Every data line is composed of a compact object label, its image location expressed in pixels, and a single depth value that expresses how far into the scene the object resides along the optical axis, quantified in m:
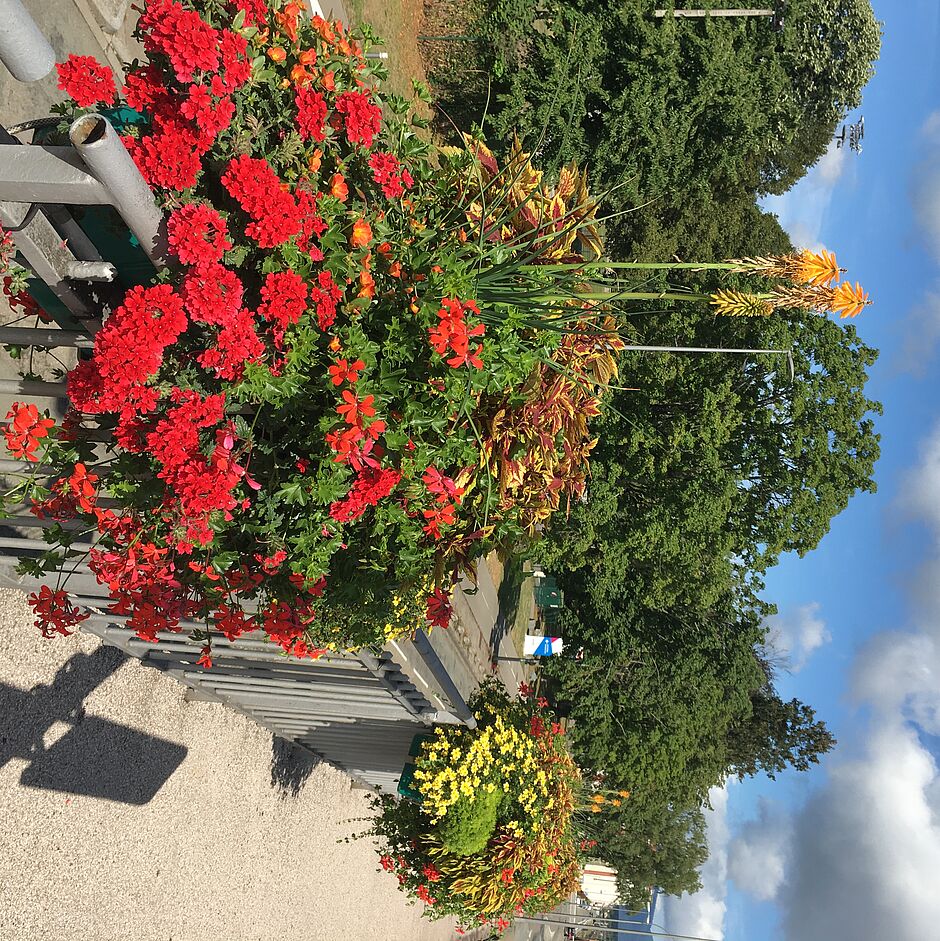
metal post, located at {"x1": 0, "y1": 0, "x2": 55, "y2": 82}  1.55
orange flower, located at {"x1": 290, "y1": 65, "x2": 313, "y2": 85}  2.46
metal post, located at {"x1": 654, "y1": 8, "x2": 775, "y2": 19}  13.27
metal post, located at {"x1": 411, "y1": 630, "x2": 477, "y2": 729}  5.21
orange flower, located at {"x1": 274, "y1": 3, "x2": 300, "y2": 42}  2.49
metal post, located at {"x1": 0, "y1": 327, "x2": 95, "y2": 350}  2.87
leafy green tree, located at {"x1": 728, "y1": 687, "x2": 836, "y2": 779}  18.83
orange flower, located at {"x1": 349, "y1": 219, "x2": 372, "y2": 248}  2.57
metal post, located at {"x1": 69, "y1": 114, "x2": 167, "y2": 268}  1.87
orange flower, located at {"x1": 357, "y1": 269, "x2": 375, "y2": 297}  2.61
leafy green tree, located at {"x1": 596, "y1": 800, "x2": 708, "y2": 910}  18.97
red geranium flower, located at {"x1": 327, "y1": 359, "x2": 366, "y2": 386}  2.45
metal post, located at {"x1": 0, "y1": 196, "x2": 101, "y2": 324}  2.27
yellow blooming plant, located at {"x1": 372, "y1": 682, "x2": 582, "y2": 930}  6.71
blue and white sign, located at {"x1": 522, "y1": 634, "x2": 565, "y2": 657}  13.20
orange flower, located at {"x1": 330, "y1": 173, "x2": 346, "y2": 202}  2.56
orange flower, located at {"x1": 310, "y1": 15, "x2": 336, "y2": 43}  2.63
